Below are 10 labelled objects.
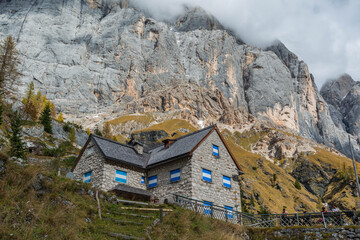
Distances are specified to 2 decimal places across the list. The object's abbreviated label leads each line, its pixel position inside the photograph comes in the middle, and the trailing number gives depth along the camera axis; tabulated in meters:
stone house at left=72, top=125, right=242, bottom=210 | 28.55
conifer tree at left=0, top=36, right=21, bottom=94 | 43.53
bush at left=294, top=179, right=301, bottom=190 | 88.11
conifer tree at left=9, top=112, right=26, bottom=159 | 26.75
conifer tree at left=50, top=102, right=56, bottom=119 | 110.31
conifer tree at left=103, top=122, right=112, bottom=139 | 80.93
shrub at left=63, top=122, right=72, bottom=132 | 63.72
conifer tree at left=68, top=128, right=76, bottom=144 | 58.09
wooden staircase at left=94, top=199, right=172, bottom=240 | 15.83
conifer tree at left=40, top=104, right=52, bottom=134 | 57.78
